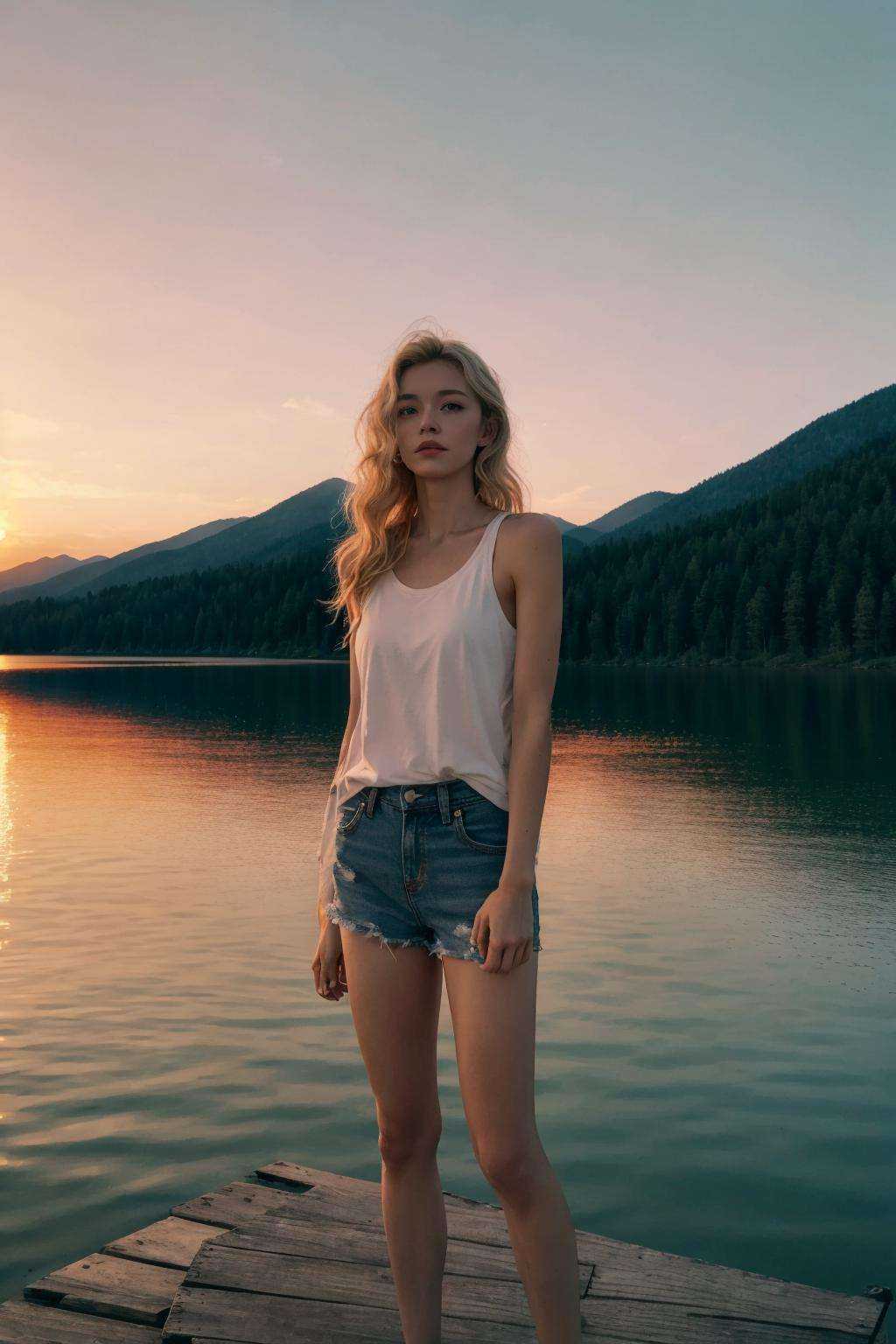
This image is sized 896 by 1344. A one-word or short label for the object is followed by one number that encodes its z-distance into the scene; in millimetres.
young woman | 2984
